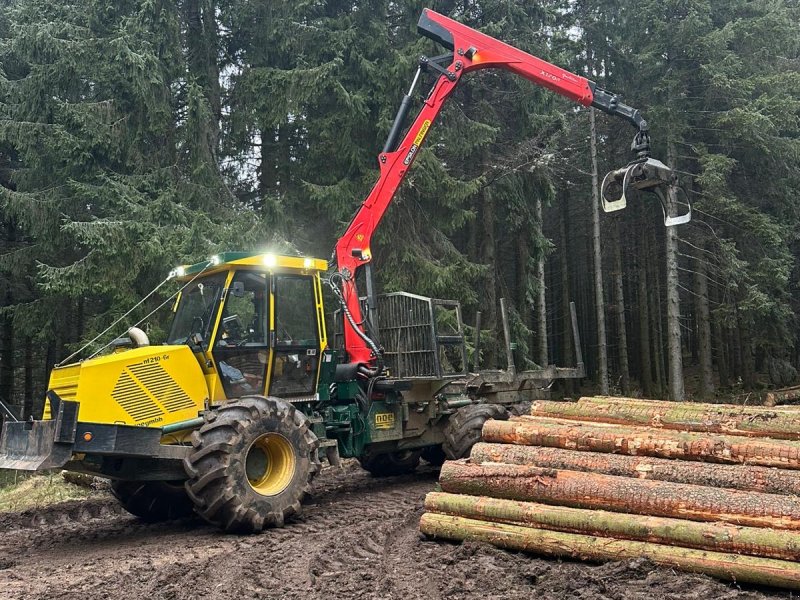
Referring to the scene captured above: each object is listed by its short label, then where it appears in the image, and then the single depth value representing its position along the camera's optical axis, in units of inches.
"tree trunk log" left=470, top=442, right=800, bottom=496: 218.2
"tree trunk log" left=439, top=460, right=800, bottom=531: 201.3
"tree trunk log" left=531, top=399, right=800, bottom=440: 253.9
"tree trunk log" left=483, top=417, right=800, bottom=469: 234.5
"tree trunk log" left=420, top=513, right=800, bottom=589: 184.3
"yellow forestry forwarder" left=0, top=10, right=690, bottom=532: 264.2
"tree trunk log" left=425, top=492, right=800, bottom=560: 189.9
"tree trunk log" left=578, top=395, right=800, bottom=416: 272.1
